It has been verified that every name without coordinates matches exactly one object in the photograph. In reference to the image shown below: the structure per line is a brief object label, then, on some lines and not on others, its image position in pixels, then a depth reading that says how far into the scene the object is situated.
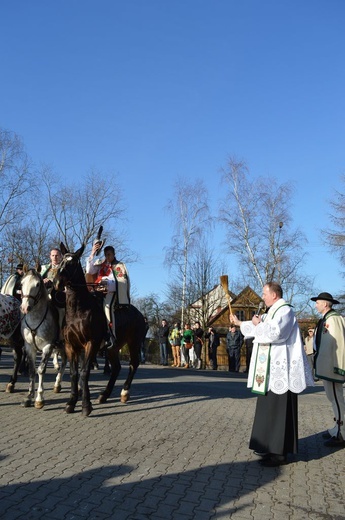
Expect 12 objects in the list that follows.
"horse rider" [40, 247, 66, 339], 9.46
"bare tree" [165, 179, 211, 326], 35.38
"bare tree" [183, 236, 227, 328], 36.12
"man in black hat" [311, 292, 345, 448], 6.98
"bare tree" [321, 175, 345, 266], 27.94
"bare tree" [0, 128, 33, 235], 30.45
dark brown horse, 8.22
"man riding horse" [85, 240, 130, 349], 9.13
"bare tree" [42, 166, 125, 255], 33.00
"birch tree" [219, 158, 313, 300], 32.31
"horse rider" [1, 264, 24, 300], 10.83
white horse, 8.64
